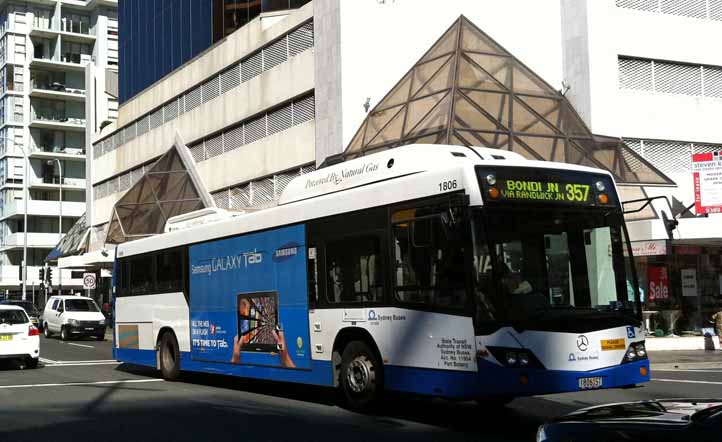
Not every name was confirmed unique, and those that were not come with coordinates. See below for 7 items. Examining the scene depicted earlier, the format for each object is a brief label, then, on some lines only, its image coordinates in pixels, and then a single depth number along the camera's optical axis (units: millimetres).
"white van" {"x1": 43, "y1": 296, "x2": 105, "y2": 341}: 34906
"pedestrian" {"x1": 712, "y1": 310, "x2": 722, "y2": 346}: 24094
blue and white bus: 9547
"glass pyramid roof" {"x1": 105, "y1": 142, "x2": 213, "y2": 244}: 39438
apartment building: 82812
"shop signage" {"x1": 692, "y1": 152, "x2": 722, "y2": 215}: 26719
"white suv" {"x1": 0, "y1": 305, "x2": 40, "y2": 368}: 19469
